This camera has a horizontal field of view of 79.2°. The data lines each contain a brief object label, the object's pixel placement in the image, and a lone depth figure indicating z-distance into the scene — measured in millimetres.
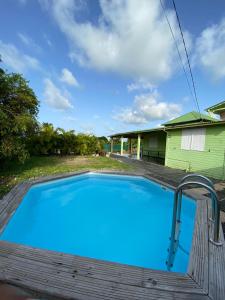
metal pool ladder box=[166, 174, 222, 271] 1902
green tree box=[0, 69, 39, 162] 4894
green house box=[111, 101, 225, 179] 6794
